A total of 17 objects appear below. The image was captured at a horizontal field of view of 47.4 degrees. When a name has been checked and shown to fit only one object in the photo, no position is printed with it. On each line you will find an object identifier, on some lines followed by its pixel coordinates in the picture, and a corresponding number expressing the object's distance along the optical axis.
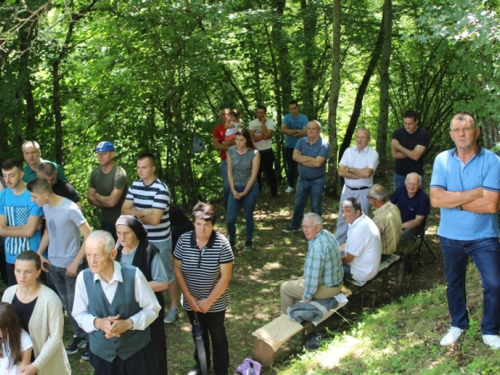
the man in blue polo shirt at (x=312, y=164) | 8.51
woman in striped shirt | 4.80
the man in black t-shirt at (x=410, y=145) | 7.88
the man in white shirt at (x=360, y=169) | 7.66
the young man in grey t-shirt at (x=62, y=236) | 5.08
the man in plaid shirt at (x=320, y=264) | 5.48
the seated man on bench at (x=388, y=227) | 6.60
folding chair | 7.40
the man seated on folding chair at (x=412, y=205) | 7.17
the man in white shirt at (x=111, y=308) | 3.73
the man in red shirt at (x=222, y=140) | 9.31
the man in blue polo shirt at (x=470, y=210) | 4.11
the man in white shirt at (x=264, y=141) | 10.41
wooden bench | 5.27
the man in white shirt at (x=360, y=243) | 6.02
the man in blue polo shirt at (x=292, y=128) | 10.74
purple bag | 5.12
